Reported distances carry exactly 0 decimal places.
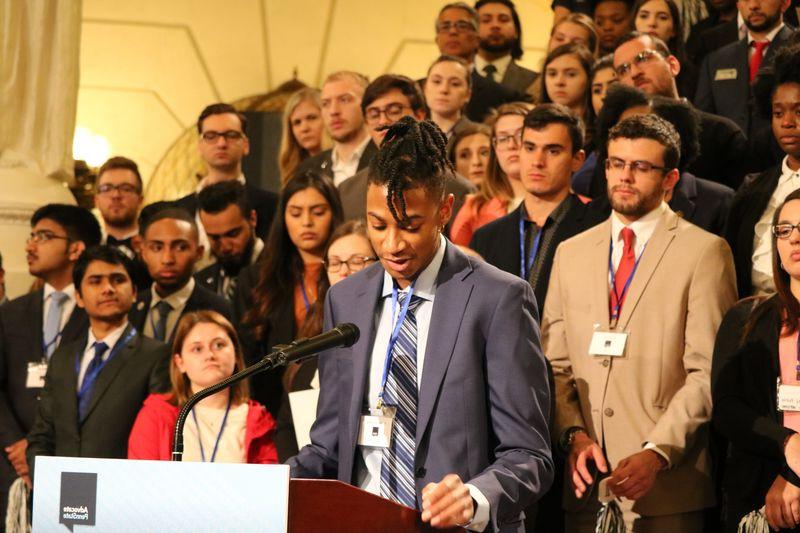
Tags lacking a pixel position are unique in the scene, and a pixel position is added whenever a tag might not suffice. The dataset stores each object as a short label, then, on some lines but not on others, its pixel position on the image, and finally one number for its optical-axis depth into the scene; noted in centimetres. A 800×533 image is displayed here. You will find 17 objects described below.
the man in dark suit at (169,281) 1044
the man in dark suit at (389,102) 1133
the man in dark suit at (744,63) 1198
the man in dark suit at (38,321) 1010
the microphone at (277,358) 433
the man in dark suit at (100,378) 920
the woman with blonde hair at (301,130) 1359
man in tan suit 715
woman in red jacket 843
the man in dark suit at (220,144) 1291
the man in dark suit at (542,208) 870
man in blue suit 487
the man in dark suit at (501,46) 1483
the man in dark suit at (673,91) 1037
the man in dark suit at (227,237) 1148
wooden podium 401
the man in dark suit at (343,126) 1220
